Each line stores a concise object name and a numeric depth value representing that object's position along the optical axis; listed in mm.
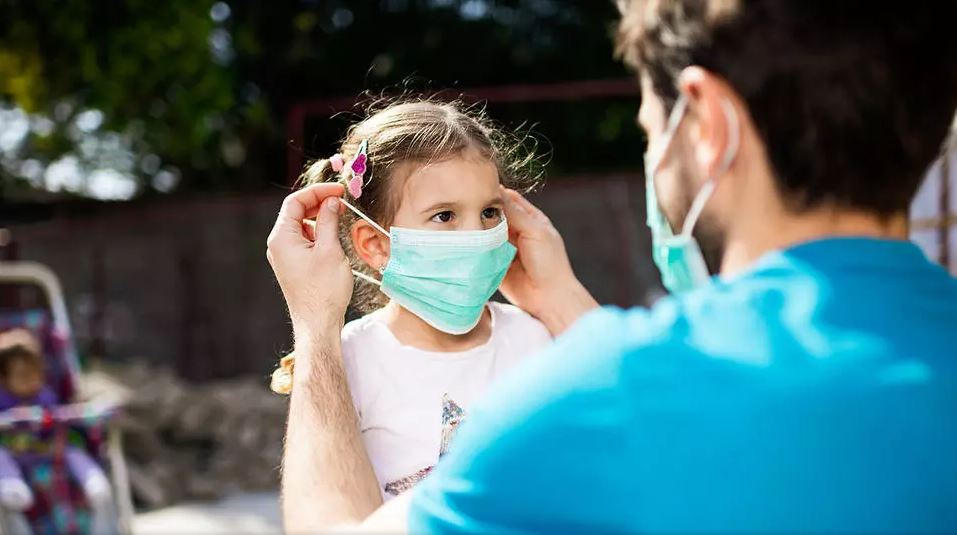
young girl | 2117
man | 1059
